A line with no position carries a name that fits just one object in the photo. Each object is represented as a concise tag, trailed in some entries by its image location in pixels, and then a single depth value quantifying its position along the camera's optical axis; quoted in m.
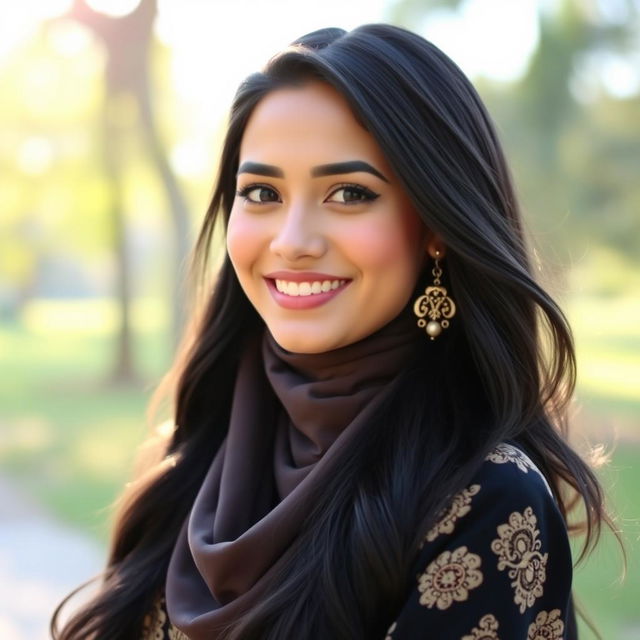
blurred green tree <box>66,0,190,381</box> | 10.62
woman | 0.98
